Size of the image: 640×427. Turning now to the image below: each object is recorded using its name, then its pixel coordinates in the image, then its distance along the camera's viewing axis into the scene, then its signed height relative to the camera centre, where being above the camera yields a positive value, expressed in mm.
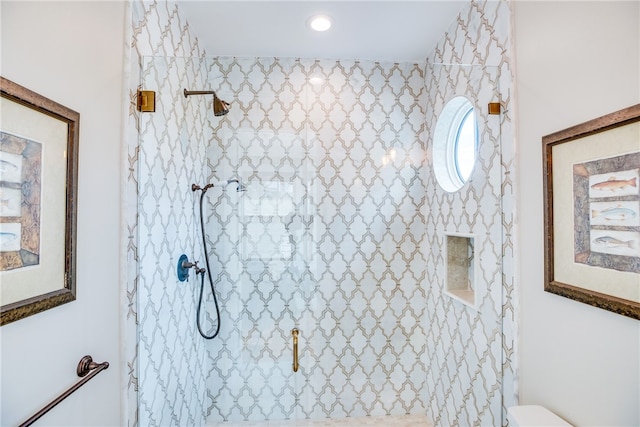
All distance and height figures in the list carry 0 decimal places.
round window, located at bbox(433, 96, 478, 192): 2119 +472
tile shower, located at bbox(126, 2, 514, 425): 1598 -106
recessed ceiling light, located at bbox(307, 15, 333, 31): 2000 +1176
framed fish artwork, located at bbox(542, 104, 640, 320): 932 +17
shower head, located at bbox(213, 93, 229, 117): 1962 +645
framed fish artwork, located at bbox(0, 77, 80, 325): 841 +47
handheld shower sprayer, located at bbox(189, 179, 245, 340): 1940 -266
